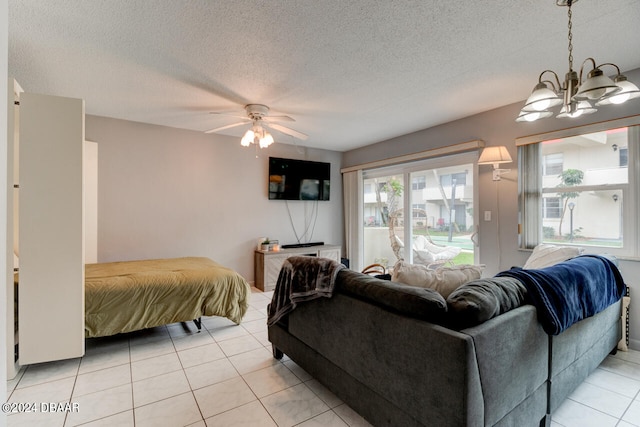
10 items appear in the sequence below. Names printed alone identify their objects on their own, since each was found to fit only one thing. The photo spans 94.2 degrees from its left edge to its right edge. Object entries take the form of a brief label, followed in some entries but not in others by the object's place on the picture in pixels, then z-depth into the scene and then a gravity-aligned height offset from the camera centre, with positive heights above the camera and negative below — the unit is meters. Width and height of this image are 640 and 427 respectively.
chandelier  1.46 +0.63
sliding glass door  3.92 +0.02
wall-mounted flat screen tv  5.00 +0.59
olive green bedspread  2.51 -0.76
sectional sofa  1.25 -0.73
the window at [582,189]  2.64 +0.24
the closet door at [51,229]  2.14 -0.13
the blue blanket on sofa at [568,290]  1.61 -0.46
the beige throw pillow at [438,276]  1.74 -0.38
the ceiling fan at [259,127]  3.22 +0.97
